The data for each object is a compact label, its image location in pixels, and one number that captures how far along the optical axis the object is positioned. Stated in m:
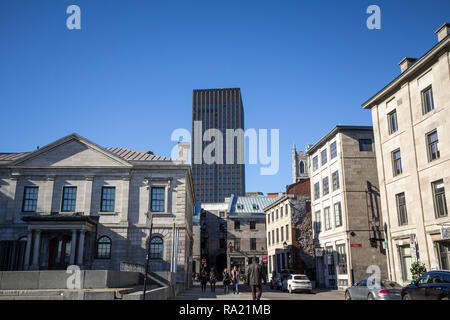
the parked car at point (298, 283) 32.22
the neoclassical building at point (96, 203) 31.77
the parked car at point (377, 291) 17.27
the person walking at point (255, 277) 14.11
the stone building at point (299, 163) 118.48
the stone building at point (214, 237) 80.06
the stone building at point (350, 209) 33.69
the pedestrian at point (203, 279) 32.81
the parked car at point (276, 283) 39.66
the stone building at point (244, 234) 68.44
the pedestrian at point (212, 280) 34.04
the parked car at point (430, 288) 13.69
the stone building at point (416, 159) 22.54
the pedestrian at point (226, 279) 31.40
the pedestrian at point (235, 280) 31.96
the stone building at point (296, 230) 46.09
